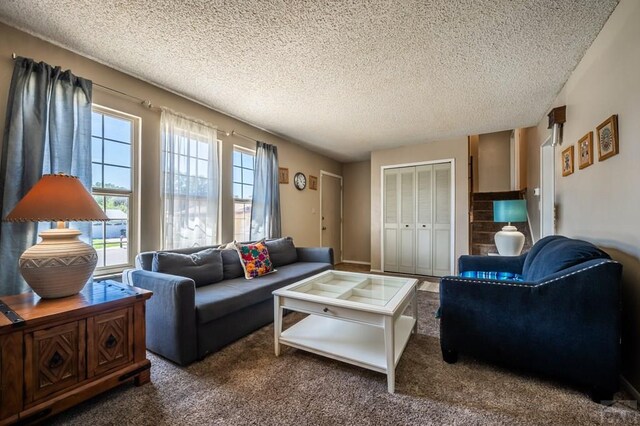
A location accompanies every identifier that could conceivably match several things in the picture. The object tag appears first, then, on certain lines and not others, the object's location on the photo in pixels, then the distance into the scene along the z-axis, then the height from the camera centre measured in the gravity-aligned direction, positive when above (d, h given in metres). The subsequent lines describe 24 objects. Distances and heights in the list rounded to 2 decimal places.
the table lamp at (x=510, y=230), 3.18 -0.20
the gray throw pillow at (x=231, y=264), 2.75 -0.53
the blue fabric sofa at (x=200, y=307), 1.84 -0.72
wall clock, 4.74 +0.61
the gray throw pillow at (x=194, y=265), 2.21 -0.45
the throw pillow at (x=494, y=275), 2.38 -0.55
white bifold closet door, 4.48 -0.09
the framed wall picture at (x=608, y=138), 1.66 +0.51
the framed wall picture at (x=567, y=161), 2.42 +0.50
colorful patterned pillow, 2.81 -0.50
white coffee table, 1.63 -0.69
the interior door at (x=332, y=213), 5.59 +0.03
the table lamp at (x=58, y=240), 1.46 -0.15
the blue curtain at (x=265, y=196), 3.77 +0.27
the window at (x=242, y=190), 3.63 +0.34
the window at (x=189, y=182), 2.70 +0.35
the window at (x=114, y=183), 2.29 +0.28
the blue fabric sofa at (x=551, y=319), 1.41 -0.62
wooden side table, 1.23 -0.72
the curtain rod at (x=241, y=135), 3.48 +1.08
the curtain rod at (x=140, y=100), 2.28 +1.09
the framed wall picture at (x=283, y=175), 4.36 +0.66
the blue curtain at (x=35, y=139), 1.75 +0.54
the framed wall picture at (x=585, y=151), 2.01 +0.51
